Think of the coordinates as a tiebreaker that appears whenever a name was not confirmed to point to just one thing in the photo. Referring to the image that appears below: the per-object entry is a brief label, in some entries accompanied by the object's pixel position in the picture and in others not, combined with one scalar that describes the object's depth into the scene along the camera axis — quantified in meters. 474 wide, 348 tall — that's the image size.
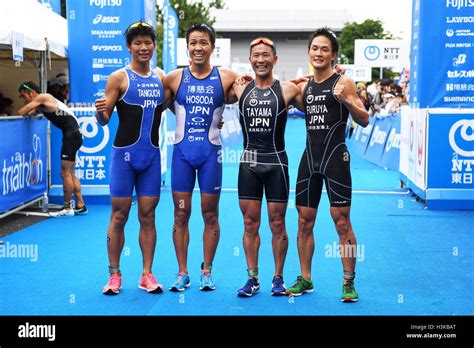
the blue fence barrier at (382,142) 16.81
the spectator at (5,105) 13.73
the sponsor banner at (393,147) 16.44
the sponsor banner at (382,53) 27.92
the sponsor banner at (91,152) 11.47
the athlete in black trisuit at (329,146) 5.75
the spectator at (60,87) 13.36
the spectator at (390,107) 17.75
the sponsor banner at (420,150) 10.95
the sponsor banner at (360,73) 34.79
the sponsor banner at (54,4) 16.62
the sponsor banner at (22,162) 9.28
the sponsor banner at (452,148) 10.71
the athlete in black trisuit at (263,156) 5.89
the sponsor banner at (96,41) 11.59
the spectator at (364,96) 22.75
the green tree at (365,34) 59.19
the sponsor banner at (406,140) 12.29
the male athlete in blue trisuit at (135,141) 6.01
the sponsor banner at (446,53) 11.03
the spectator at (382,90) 21.91
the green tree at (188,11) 41.56
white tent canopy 9.96
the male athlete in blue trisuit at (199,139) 6.04
